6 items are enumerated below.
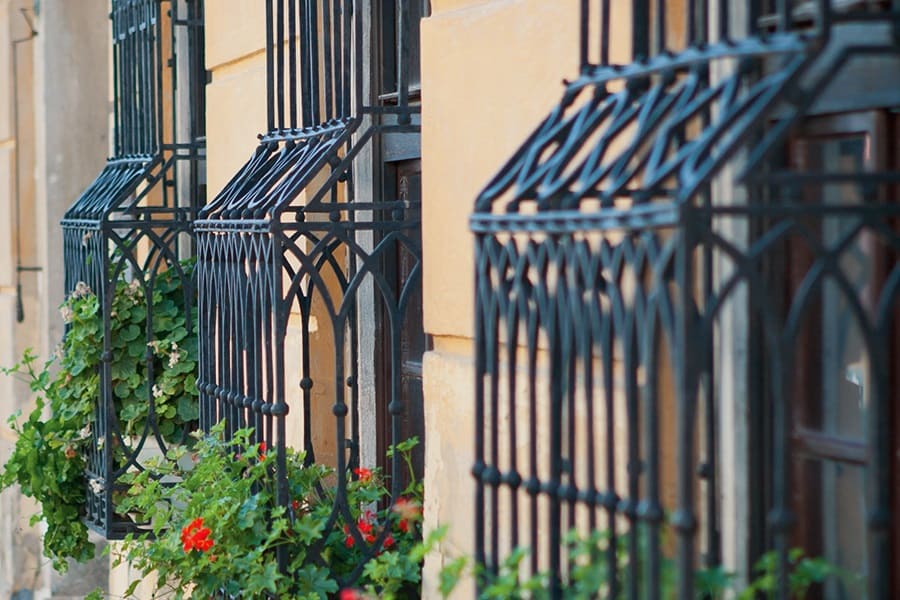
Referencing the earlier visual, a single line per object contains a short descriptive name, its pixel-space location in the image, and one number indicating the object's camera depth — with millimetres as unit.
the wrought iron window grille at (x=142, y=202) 11250
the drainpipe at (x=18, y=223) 17172
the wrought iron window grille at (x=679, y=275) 4566
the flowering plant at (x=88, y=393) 11430
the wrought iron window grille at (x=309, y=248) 8352
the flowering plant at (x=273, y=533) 7988
